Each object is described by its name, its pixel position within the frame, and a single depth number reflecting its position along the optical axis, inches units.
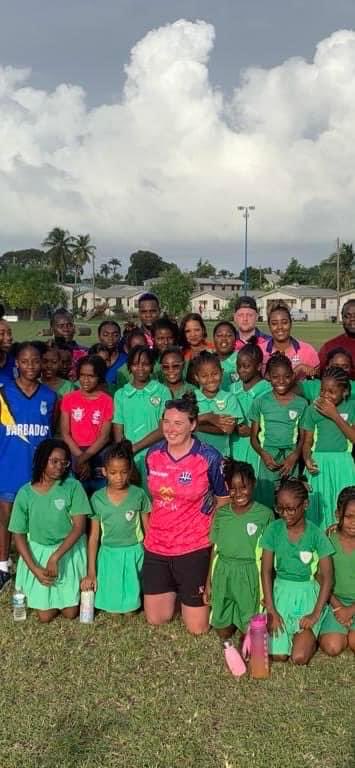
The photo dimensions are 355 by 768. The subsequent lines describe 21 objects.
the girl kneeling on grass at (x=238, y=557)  183.3
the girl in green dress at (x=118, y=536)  195.6
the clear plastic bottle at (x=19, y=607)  192.9
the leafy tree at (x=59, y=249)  3730.3
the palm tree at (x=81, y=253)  3846.0
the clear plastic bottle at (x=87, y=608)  192.5
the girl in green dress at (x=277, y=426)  211.2
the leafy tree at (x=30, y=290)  2672.2
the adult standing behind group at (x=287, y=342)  236.1
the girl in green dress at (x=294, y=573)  173.9
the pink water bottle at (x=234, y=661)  164.2
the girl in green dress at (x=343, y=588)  174.9
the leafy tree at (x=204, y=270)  4653.1
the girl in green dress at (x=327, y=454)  207.0
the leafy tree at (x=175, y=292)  2640.3
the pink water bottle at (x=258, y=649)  163.6
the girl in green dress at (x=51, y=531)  196.2
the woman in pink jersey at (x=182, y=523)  189.6
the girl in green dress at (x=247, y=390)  223.9
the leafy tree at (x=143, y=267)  5270.7
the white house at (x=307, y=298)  3449.8
